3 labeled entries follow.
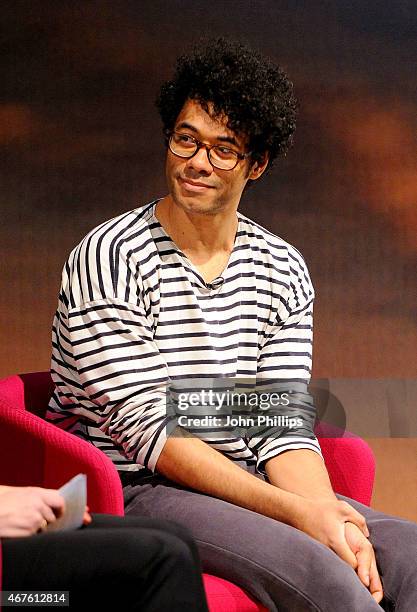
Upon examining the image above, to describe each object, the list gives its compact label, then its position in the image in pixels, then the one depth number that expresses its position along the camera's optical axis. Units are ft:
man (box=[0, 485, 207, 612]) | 16.59
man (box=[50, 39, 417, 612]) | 17.62
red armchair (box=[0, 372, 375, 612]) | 17.57
